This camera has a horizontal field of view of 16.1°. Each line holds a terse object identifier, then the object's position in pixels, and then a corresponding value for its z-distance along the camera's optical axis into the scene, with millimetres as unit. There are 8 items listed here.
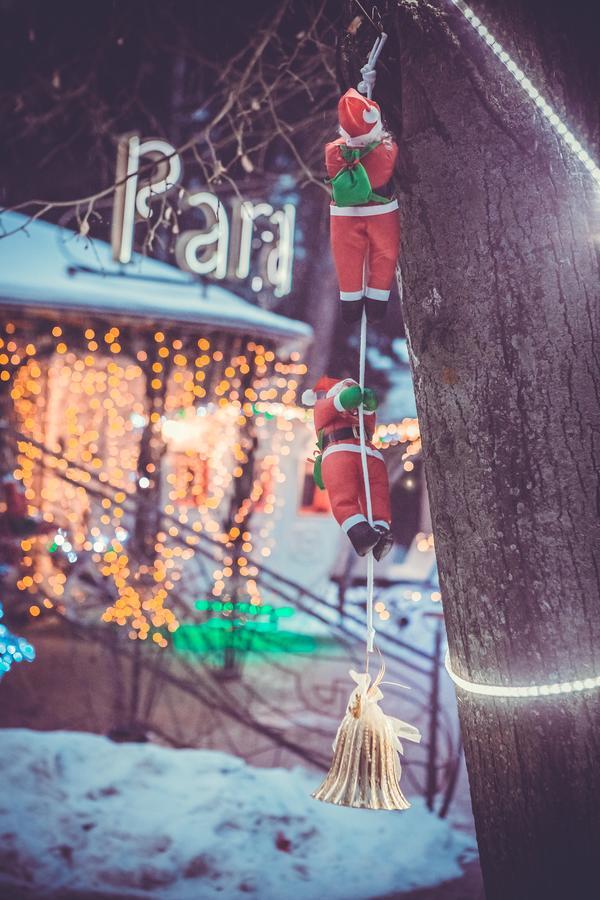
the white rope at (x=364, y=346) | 2386
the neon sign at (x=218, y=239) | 8211
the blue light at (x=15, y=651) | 3149
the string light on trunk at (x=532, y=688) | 2286
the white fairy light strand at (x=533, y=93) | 2328
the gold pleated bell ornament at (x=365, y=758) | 2405
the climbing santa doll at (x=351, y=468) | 2401
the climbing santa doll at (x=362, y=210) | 2357
